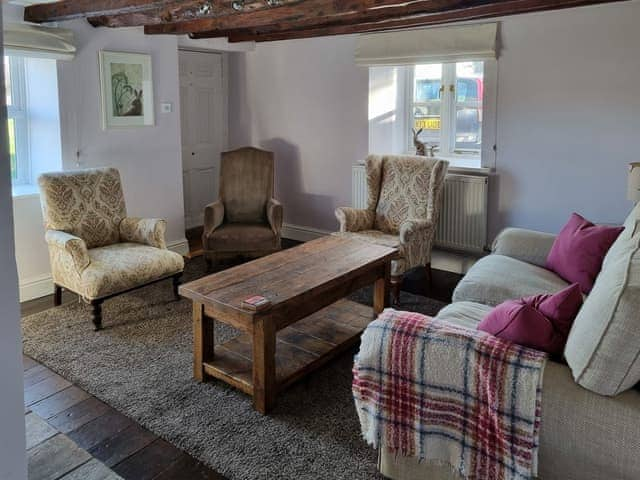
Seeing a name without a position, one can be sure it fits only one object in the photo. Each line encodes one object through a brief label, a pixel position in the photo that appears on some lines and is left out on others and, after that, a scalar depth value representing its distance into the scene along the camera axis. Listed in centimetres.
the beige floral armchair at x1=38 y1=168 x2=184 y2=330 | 355
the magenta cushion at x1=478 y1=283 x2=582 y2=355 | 187
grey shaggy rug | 232
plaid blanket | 174
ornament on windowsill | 489
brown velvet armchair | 469
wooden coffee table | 263
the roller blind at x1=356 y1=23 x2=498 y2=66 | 424
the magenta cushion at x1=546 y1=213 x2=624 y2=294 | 290
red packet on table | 254
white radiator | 448
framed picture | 443
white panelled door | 575
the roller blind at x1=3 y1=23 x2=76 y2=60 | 371
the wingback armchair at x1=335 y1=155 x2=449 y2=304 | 410
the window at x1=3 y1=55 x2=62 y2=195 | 415
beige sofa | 164
